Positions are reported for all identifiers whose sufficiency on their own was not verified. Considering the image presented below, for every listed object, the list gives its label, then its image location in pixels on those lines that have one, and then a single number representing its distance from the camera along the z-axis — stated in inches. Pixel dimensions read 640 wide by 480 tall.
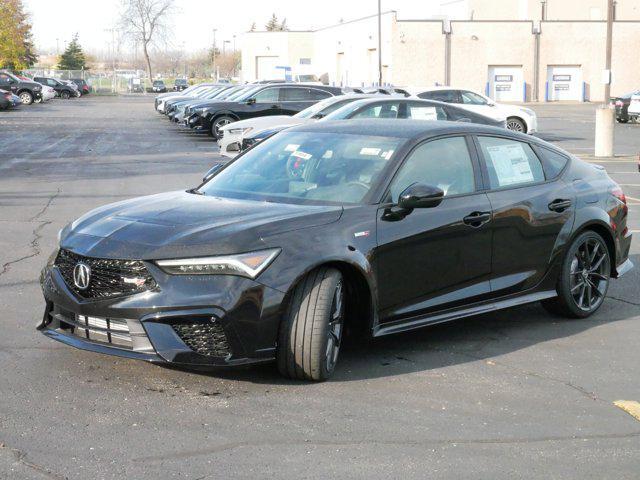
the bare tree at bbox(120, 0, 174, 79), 4963.1
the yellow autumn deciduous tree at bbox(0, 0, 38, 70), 2840.6
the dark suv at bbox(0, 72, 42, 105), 2290.8
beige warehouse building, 2726.4
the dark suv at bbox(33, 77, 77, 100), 2978.3
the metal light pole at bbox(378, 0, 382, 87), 2383.5
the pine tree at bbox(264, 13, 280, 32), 6112.2
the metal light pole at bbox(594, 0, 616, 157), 912.9
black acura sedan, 211.8
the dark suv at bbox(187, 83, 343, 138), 1141.1
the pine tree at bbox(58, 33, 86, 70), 4581.7
